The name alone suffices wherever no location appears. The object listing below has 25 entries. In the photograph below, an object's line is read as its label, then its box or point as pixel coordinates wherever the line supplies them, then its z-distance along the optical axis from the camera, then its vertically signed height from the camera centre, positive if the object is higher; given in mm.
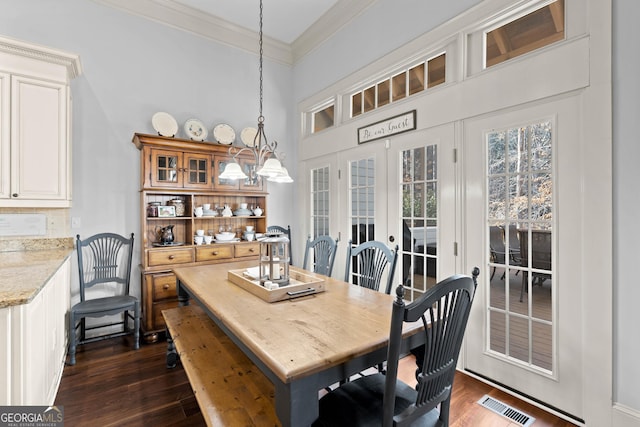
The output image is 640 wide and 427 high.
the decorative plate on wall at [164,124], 3582 +1031
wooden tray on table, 1895 -481
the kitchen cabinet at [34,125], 2572 +757
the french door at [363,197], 3357 +192
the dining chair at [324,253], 2898 -379
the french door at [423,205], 2715 +80
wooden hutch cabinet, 3342 +105
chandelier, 2244 +325
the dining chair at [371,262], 2479 -403
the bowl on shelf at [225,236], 3900 -294
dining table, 1143 -542
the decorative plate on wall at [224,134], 4039 +1031
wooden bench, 1399 -883
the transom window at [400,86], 2895 +1318
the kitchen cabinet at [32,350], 1448 -724
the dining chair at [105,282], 2957 -723
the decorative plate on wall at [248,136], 4246 +1051
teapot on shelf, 3586 -252
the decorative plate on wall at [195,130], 3822 +1029
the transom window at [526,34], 2170 +1330
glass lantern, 2041 -304
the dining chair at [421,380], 1134 -679
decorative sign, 3019 +888
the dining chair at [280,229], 4512 -234
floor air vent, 2021 -1335
